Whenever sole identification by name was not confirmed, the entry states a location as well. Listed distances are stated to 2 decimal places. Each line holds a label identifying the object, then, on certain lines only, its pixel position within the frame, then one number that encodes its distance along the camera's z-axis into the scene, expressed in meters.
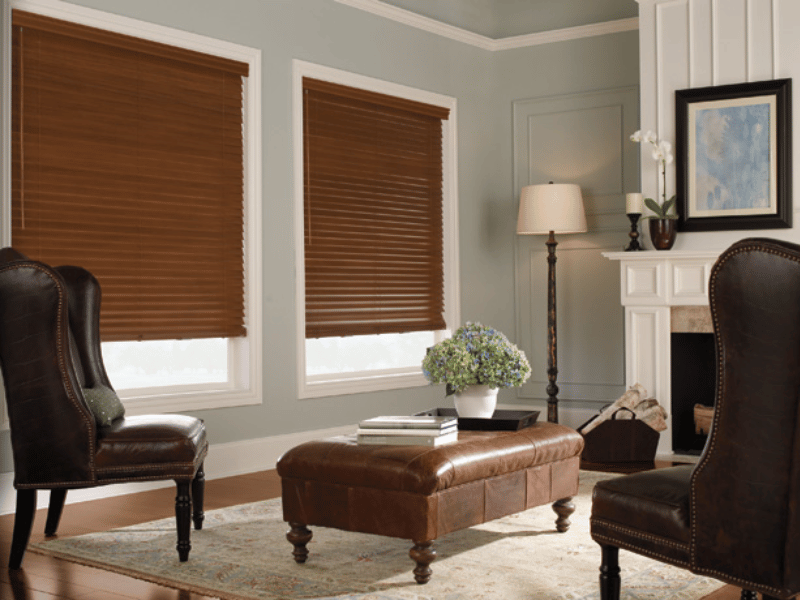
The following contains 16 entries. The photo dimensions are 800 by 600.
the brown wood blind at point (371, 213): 5.70
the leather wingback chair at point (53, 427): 3.16
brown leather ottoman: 2.98
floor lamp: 6.21
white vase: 3.61
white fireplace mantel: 5.52
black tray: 3.51
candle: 5.68
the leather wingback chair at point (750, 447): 2.03
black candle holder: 5.72
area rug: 2.94
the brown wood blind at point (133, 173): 4.30
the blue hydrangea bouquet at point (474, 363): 3.56
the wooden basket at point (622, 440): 5.28
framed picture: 5.39
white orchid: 5.57
